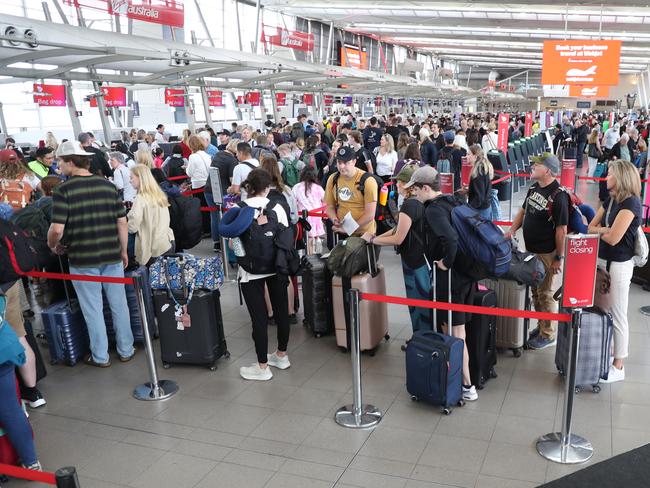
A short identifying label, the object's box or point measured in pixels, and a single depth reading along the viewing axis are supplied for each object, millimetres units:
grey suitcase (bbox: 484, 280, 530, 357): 4867
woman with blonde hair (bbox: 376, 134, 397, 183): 9562
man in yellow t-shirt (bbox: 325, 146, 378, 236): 5309
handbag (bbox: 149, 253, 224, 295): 4742
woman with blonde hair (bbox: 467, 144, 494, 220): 7484
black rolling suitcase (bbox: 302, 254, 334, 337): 5328
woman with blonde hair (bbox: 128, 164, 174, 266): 5277
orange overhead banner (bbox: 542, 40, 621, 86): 13781
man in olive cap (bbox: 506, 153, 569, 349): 4523
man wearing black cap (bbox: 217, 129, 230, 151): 11344
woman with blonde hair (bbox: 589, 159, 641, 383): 4215
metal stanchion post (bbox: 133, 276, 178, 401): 4383
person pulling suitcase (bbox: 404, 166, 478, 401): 3977
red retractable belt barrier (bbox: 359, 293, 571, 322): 3508
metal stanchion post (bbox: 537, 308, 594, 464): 3416
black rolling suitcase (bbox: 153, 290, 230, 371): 4781
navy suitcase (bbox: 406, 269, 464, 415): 3941
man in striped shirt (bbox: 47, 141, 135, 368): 4555
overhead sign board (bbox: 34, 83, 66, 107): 14000
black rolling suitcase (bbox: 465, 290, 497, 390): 4289
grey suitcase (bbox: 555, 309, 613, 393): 4180
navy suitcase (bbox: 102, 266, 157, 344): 5391
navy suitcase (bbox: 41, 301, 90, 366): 5098
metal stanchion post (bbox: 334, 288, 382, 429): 3912
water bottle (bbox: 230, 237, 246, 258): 4379
